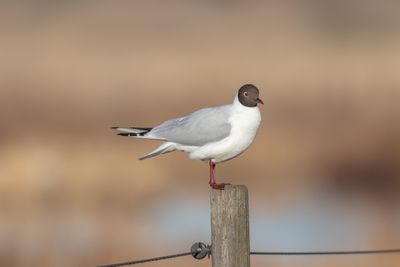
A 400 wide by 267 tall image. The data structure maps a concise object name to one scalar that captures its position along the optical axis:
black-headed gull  11.25
